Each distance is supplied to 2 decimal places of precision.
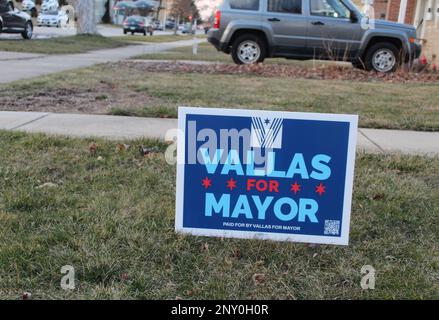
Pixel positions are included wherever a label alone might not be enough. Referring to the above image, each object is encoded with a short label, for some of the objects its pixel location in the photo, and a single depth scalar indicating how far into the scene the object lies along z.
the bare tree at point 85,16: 23.80
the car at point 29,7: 51.01
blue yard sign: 2.59
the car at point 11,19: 19.97
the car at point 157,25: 68.69
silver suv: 11.12
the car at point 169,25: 83.22
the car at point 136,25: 41.19
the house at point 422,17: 14.30
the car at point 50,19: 39.62
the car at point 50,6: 45.98
